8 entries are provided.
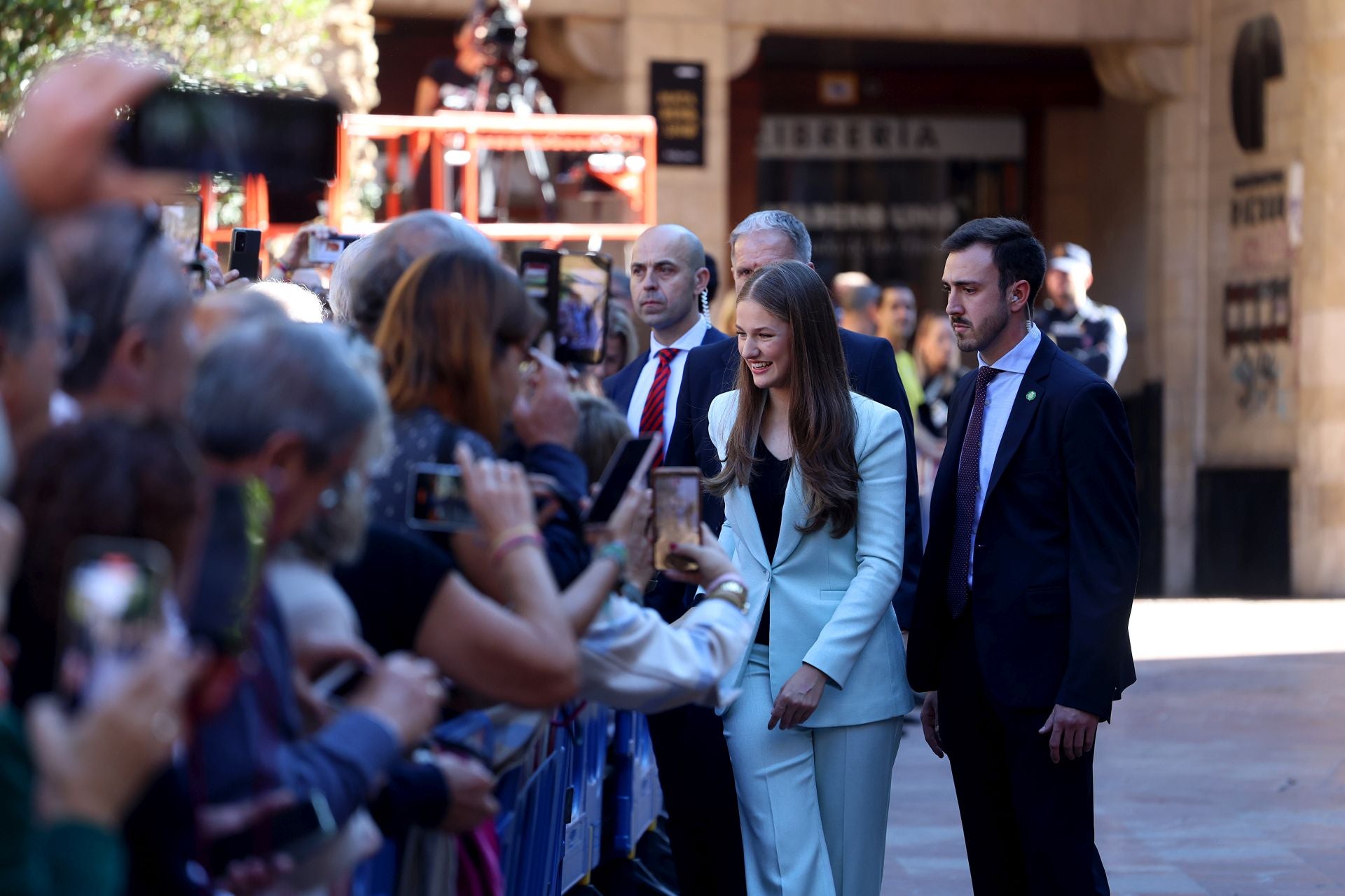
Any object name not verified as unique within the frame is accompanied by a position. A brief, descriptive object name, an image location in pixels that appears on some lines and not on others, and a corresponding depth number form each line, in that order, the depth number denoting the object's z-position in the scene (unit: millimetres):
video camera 23359
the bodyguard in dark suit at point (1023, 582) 8586
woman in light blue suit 8867
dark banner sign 27391
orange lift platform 20031
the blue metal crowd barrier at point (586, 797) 9094
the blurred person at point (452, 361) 5590
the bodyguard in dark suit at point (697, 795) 10000
